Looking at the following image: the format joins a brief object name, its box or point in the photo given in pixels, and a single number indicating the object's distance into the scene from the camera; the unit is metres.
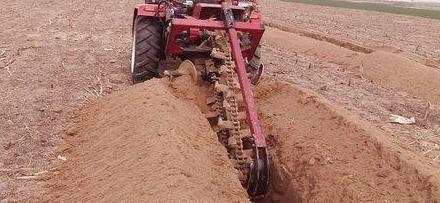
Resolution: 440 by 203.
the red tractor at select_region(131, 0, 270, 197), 5.56
